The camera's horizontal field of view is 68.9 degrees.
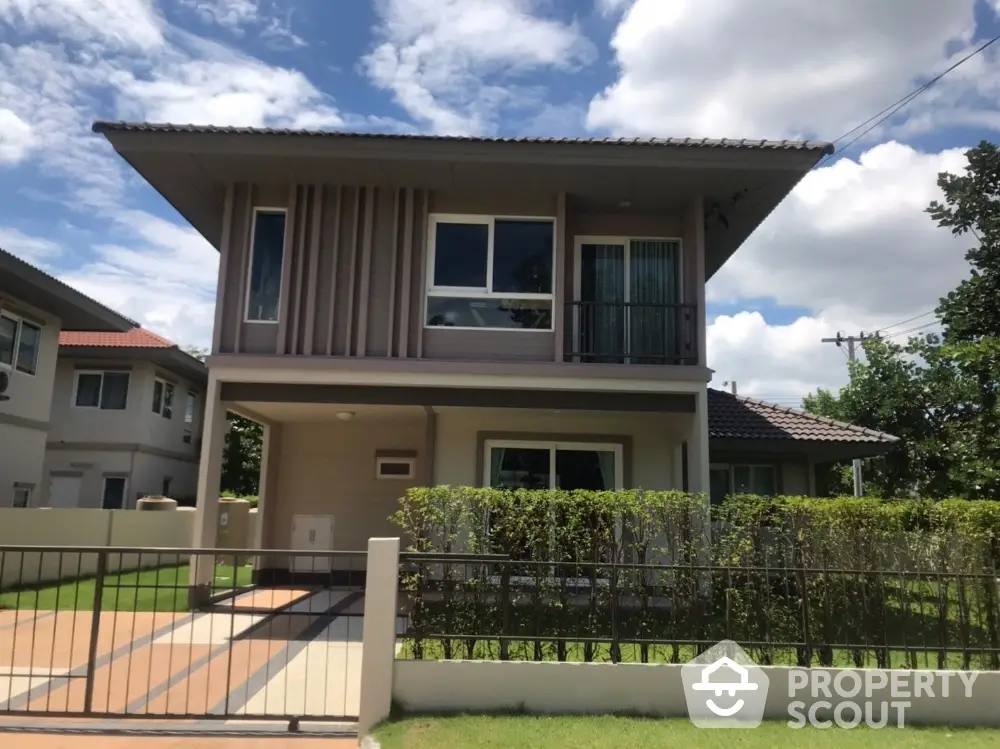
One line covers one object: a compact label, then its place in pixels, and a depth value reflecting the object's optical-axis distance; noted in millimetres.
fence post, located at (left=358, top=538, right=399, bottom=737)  5629
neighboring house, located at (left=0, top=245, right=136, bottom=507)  14609
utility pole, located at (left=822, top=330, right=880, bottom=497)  36531
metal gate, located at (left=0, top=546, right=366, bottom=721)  6008
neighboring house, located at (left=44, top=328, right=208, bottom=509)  20234
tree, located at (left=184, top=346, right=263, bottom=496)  26781
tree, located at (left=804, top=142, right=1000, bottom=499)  12812
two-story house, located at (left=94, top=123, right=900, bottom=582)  10180
